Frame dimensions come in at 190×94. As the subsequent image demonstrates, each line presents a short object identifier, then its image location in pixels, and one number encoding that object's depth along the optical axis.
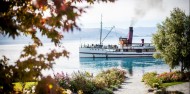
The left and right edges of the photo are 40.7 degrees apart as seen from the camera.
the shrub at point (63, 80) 20.52
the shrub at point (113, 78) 26.12
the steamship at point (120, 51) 98.00
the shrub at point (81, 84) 20.58
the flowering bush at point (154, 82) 22.23
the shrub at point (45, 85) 5.97
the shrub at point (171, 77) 27.33
